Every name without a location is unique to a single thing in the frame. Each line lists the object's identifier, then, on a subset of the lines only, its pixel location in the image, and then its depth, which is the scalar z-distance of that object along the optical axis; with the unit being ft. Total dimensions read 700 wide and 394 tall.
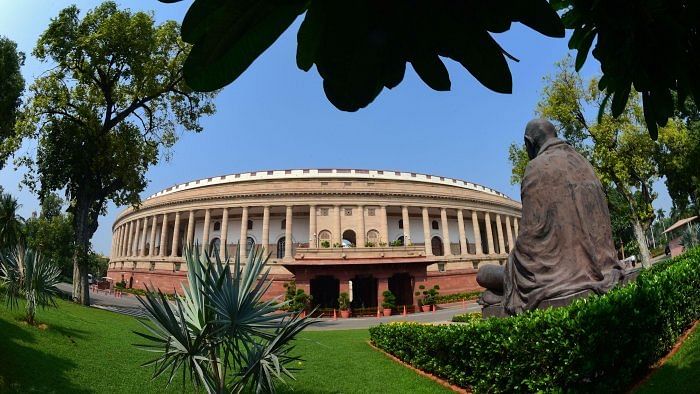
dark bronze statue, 22.49
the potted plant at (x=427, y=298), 88.53
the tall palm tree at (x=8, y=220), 62.23
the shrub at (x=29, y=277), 33.42
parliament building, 130.93
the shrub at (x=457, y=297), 100.55
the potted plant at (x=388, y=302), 82.84
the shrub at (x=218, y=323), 14.48
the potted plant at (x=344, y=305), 82.26
